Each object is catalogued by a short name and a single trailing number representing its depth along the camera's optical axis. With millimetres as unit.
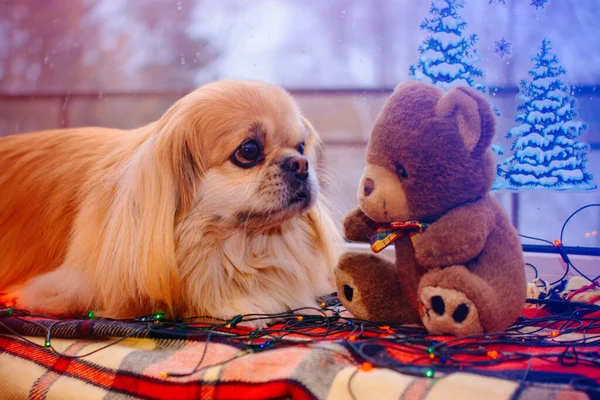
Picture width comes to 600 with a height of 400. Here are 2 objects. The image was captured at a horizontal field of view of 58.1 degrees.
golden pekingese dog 1305
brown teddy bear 1057
